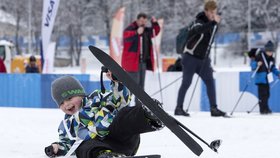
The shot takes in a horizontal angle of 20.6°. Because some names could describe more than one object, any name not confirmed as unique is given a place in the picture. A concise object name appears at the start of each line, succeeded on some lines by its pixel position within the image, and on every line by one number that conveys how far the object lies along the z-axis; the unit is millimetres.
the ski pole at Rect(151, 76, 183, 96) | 14450
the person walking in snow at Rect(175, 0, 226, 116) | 9801
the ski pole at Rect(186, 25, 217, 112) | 9911
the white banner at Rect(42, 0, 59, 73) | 16093
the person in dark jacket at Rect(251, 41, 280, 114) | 12698
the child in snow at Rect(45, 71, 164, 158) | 4249
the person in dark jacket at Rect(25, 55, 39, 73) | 20773
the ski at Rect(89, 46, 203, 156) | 3981
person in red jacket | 10889
